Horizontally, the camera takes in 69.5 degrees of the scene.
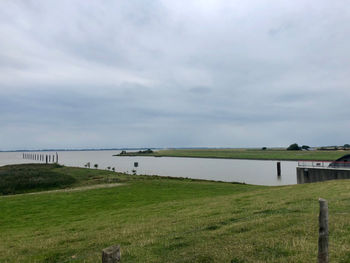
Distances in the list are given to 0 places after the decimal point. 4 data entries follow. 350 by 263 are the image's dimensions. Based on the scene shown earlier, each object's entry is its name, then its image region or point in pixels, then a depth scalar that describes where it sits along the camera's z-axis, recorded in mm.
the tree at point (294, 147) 168750
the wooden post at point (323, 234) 4914
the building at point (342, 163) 38156
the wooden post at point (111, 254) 3744
